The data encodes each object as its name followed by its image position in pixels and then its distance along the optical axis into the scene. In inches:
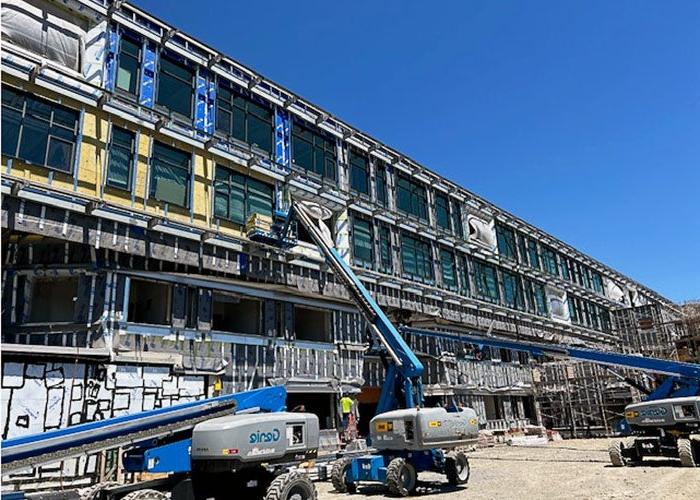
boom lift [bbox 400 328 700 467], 673.0
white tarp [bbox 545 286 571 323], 1851.6
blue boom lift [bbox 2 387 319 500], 310.0
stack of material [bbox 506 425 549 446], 1211.9
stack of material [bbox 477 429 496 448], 1175.4
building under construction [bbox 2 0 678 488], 642.8
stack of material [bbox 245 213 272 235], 848.9
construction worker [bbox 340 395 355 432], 950.4
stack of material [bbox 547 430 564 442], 1315.2
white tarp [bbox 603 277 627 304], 2332.4
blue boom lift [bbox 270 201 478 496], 550.9
